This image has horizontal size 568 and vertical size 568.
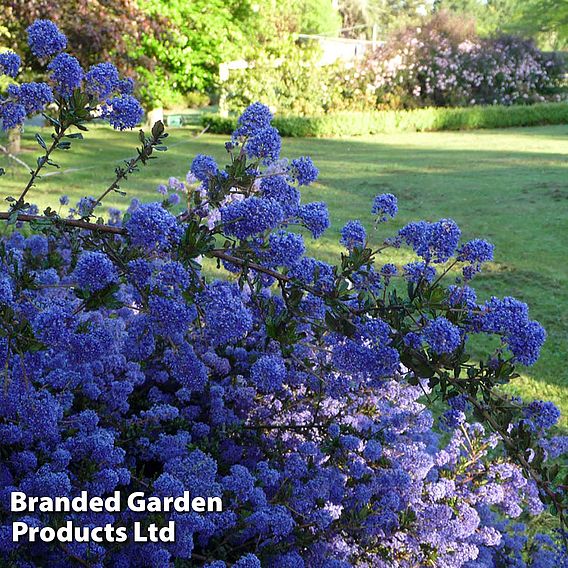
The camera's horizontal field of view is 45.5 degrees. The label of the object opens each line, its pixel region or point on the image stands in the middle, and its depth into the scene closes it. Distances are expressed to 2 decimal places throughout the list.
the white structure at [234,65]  18.21
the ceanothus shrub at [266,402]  1.67
